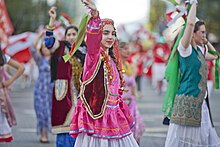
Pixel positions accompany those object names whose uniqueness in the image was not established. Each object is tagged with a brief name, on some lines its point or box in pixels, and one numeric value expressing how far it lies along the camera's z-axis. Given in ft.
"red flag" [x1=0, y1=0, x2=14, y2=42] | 66.45
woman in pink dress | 26.12
